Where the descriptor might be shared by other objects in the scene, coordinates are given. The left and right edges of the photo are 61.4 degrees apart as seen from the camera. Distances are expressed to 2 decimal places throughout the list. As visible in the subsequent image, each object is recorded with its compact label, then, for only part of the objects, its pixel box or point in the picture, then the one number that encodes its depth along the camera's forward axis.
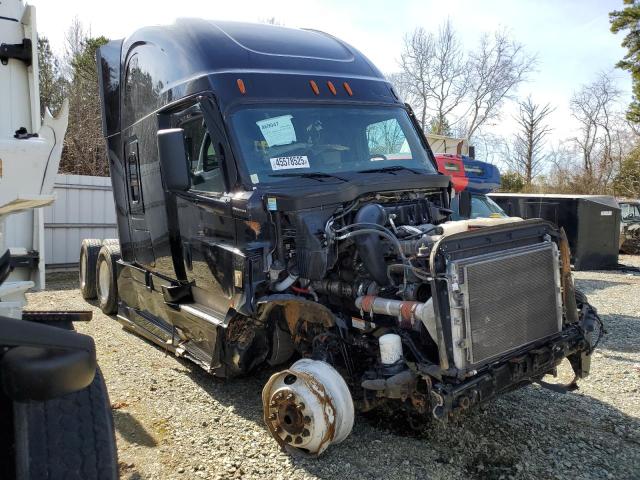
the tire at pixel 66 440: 1.90
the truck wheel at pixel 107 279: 7.18
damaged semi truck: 3.35
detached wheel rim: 3.34
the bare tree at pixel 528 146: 40.58
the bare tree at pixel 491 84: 37.53
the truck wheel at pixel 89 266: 8.16
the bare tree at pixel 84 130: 18.23
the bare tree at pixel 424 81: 36.00
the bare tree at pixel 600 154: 33.69
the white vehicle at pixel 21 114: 2.85
